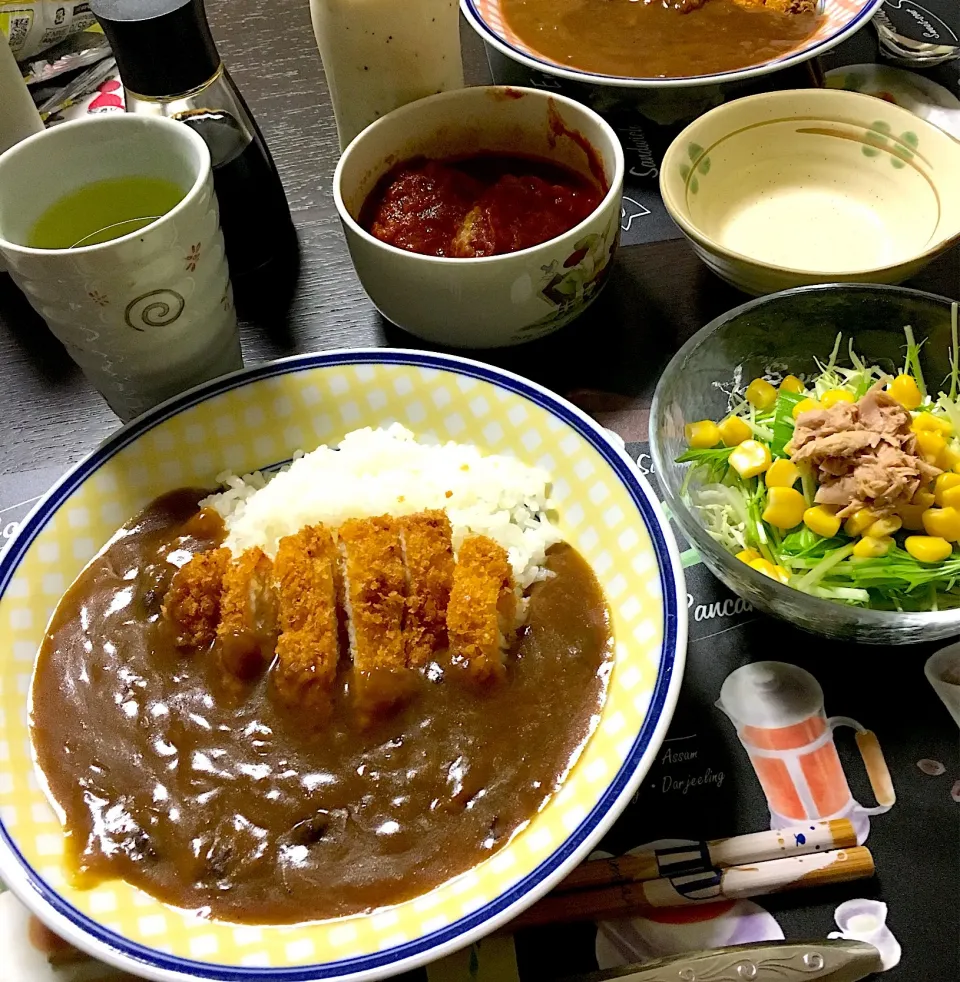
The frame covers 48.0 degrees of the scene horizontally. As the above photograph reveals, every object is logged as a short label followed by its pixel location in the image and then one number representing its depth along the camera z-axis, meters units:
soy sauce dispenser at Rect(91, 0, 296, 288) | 0.42
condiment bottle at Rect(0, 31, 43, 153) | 0.49
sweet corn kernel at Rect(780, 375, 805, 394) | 0.44
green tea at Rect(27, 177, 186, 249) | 0.43
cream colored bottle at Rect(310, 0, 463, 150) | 0.47
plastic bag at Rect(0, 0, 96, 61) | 0.62
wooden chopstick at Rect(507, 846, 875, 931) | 0.34
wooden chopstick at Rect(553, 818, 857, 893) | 0.35
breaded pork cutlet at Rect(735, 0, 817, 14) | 0.60
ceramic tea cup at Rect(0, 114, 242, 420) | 0.39
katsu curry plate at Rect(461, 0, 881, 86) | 0.57
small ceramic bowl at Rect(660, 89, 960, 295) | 0.48
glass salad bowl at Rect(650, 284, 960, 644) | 0.41
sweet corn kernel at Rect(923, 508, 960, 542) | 0.38
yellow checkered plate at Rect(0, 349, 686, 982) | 0.32
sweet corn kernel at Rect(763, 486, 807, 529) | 0.40
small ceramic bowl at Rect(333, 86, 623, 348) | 0.44
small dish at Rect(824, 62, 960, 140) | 0.58
